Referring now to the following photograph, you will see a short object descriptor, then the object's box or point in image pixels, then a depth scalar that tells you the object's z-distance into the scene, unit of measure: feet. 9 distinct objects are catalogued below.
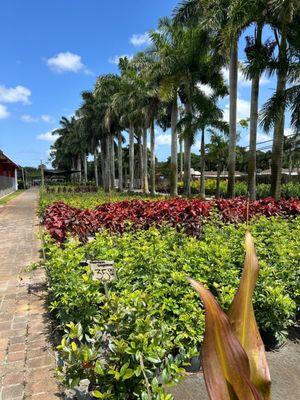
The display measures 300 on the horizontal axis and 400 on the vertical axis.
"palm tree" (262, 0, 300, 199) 43.45
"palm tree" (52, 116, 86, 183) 183.01
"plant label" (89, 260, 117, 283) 12.62
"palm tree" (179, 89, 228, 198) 68.33
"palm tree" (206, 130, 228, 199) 88.99
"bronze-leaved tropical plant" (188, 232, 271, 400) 4.12
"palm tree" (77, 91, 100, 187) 129.70
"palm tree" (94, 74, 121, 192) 107.45
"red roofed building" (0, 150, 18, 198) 106.73
